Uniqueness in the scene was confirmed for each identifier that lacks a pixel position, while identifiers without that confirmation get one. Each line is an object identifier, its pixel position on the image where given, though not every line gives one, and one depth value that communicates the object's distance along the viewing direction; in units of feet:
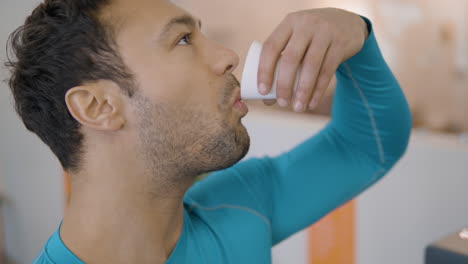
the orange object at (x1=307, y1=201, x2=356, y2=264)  5.84
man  2.93
